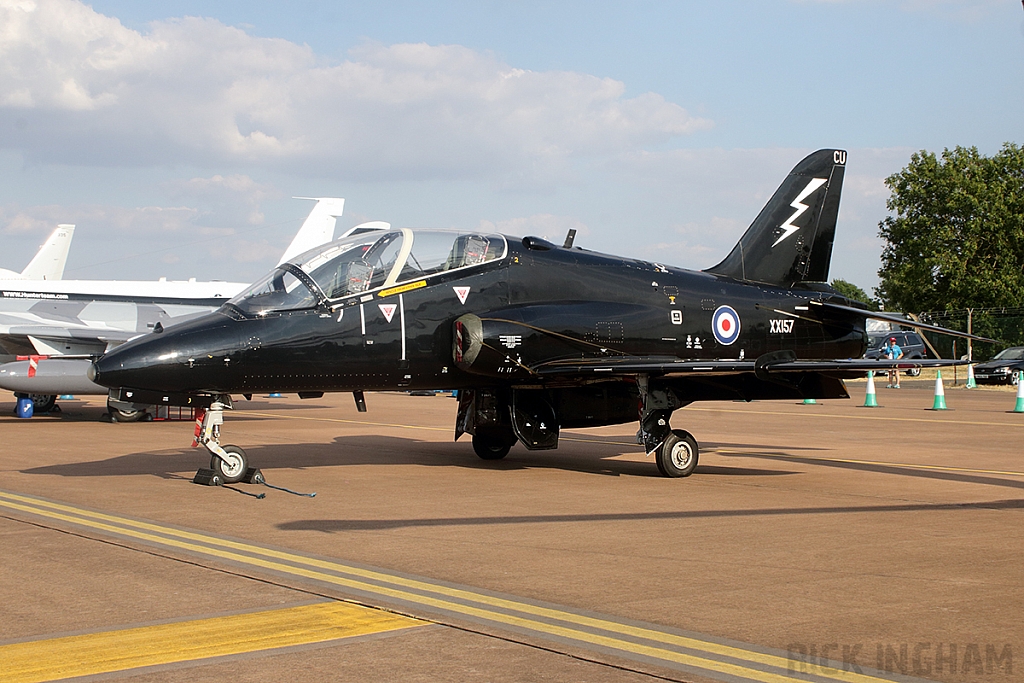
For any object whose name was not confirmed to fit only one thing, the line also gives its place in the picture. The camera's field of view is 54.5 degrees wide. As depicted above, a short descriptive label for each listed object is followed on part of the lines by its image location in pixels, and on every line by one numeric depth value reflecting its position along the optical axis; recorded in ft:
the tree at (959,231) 201.77
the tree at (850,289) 543.80
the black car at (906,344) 156.46
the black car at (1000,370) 128.36
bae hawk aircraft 36.73
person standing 136.62
